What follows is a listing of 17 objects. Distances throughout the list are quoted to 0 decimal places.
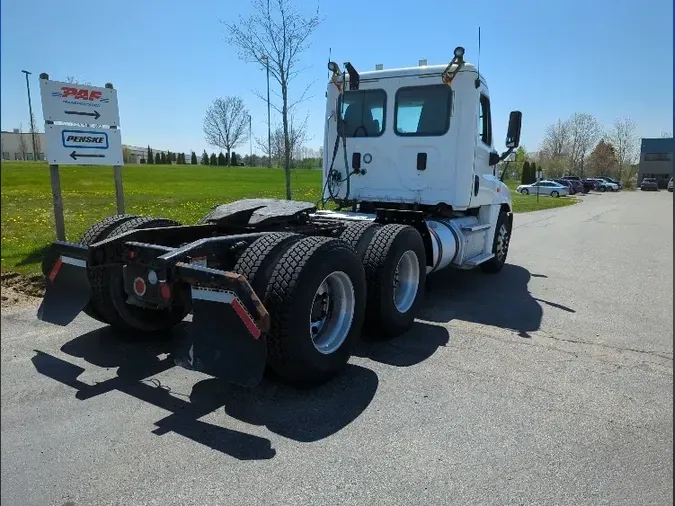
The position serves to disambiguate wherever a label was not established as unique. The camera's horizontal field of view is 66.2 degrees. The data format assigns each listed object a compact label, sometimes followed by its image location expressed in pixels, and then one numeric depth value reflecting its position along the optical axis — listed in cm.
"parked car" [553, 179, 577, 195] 4978
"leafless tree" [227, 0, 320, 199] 915
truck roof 665
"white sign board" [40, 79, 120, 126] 672
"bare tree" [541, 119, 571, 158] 7381
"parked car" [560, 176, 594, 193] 5266
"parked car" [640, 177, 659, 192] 6119
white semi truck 350
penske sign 698
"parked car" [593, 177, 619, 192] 6053
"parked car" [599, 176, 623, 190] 6275
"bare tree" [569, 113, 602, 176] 7138
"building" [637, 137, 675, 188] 6506
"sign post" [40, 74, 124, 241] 684
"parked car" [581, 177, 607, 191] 5856
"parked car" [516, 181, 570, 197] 4562
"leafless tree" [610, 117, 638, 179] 6950
